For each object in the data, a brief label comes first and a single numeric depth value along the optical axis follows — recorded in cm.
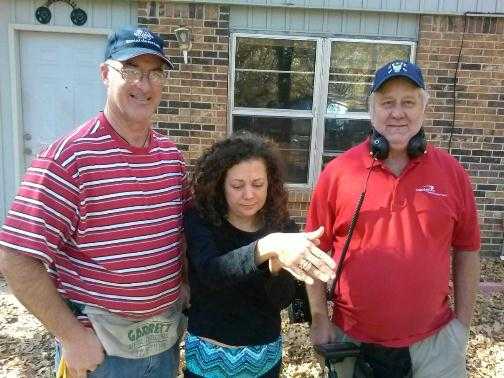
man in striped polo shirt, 165
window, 548
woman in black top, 186
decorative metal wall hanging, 525
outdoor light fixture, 506
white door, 543
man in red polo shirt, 206
